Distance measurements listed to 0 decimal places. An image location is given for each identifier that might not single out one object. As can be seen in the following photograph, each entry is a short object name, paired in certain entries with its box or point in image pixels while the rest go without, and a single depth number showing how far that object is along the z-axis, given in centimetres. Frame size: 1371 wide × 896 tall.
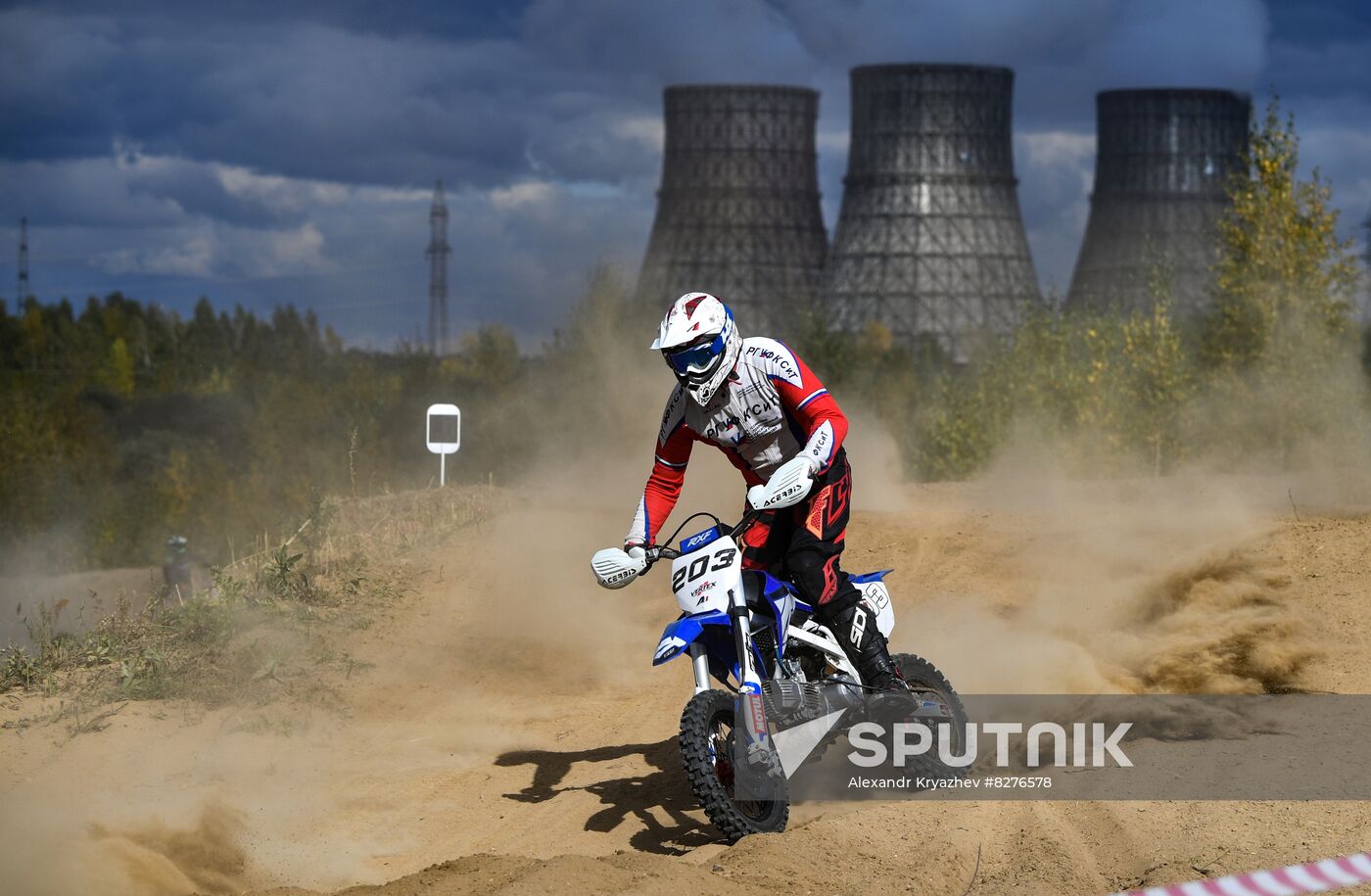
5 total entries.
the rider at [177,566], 2572
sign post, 2083
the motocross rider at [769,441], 823
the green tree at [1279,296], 3338
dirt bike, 770
